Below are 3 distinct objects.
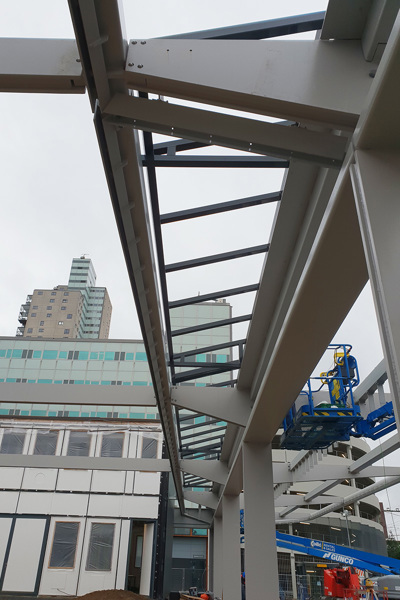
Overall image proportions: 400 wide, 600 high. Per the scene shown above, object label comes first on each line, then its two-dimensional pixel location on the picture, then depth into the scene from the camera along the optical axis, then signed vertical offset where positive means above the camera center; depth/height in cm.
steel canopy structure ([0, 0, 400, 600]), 261 +269
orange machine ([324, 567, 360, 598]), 1362 +33
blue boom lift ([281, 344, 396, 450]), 805 +266
